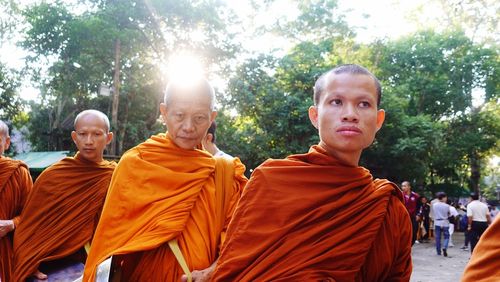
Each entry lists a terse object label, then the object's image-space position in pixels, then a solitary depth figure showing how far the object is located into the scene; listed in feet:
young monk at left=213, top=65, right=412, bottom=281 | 5.55
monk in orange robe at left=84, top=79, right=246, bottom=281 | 7.39
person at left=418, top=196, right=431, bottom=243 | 52.90
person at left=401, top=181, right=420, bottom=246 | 38.46
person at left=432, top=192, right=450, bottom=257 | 40.57
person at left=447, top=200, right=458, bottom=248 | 50.17
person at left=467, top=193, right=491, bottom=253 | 36.88
